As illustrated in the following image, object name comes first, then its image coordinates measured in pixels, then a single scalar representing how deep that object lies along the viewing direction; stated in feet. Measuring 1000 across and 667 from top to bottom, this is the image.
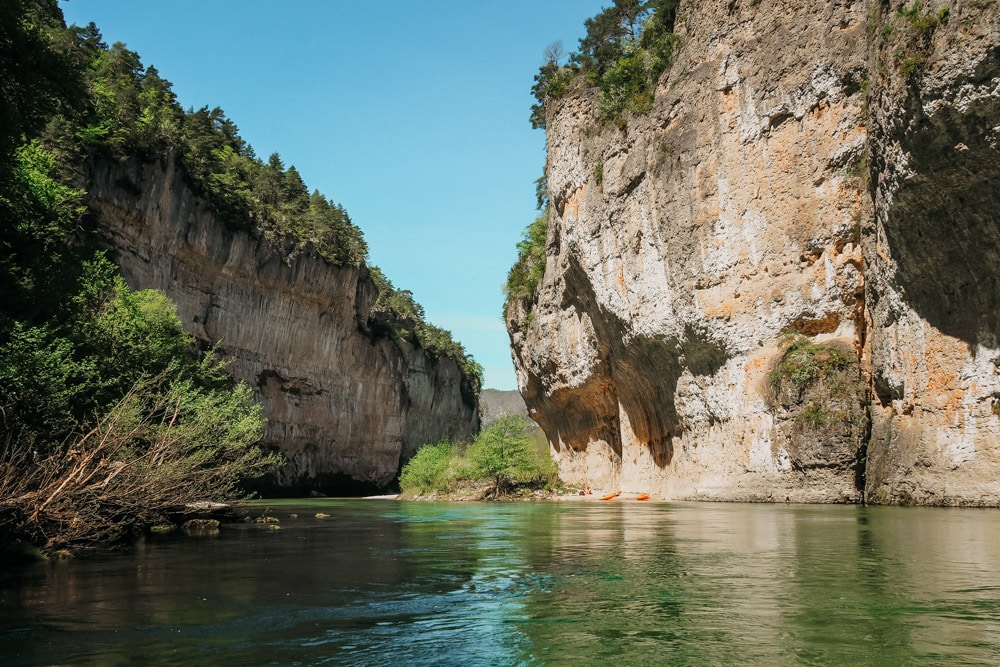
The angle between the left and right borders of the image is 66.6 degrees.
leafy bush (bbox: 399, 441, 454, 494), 161.89
